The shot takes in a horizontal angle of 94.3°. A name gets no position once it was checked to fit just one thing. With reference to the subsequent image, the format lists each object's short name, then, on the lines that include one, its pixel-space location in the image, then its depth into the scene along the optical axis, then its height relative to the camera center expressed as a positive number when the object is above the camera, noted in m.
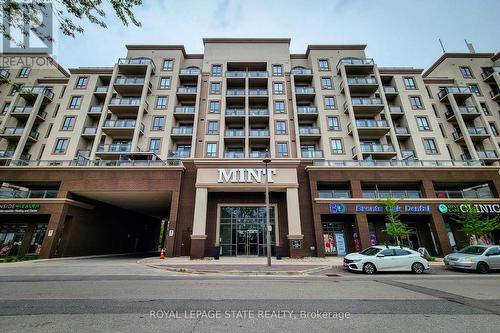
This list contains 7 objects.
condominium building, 23.86 +13.01
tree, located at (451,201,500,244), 20.47 +2.37
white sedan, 13.84 -0.68
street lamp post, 15.94 +0.31
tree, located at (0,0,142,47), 7.00 +6.92
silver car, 14.07 -0.58
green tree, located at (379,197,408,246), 19.78 +2.14
